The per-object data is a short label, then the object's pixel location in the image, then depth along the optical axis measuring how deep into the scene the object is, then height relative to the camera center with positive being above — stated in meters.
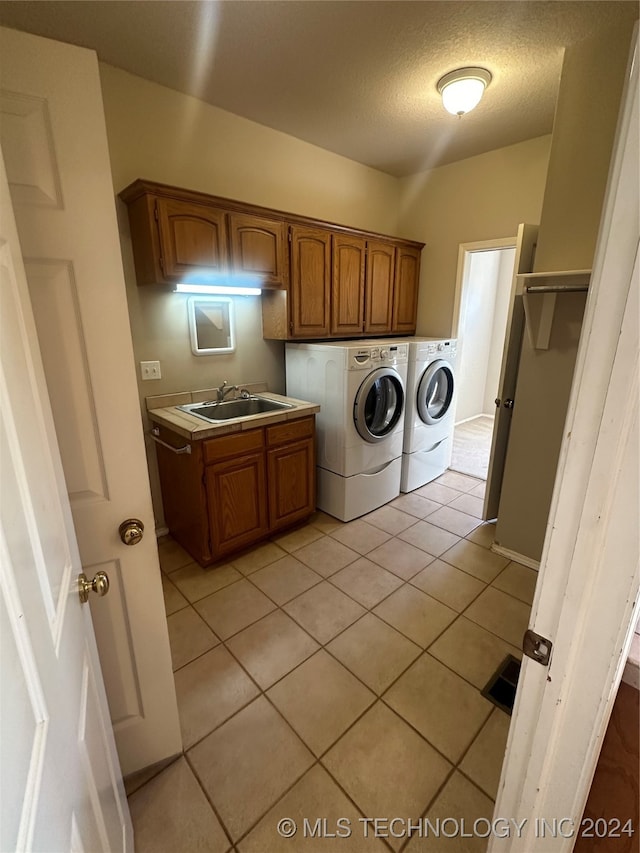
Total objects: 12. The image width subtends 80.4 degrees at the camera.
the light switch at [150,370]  2.35 -0.23
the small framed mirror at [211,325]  2.50 +0.04
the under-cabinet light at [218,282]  2.18 +0.29
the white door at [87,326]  0.76 +0.01
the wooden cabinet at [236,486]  2.15 -0.92
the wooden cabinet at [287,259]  2.03 +0.46
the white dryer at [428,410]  2.98 -0.63
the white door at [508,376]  2.33 -0.28
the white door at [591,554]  0.46 -0.30
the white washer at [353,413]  2.54 -0.56
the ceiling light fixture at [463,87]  1.96 +1.26
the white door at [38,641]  0.39 -0.40
